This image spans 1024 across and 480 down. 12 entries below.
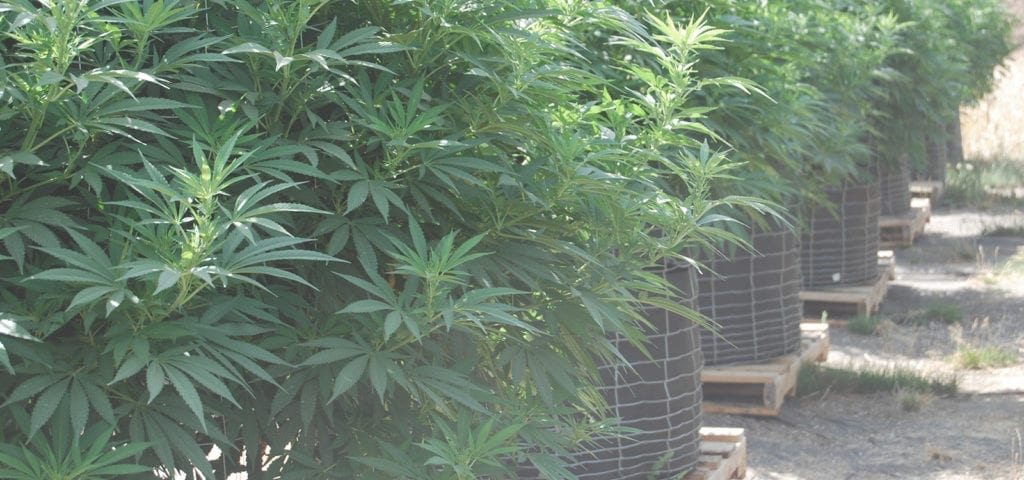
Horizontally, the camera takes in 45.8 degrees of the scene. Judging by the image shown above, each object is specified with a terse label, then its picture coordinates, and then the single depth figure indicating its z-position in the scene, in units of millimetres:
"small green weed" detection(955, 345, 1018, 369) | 5930
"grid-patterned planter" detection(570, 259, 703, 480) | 3338
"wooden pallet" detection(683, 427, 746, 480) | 3568
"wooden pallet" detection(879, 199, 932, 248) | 8711
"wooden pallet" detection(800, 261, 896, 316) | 6598
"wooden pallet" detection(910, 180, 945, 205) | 10711
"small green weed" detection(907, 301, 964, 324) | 6844
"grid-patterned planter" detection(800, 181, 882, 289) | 6551
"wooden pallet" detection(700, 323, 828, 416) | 4824
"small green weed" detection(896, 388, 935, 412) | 5188
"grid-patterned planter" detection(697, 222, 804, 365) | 4770
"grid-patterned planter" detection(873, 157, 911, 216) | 8539
